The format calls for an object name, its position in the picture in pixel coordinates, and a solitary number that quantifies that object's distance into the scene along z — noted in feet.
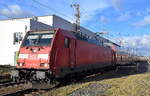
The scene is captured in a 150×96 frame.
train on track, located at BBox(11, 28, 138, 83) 22.66
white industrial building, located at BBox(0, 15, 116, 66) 60.03
